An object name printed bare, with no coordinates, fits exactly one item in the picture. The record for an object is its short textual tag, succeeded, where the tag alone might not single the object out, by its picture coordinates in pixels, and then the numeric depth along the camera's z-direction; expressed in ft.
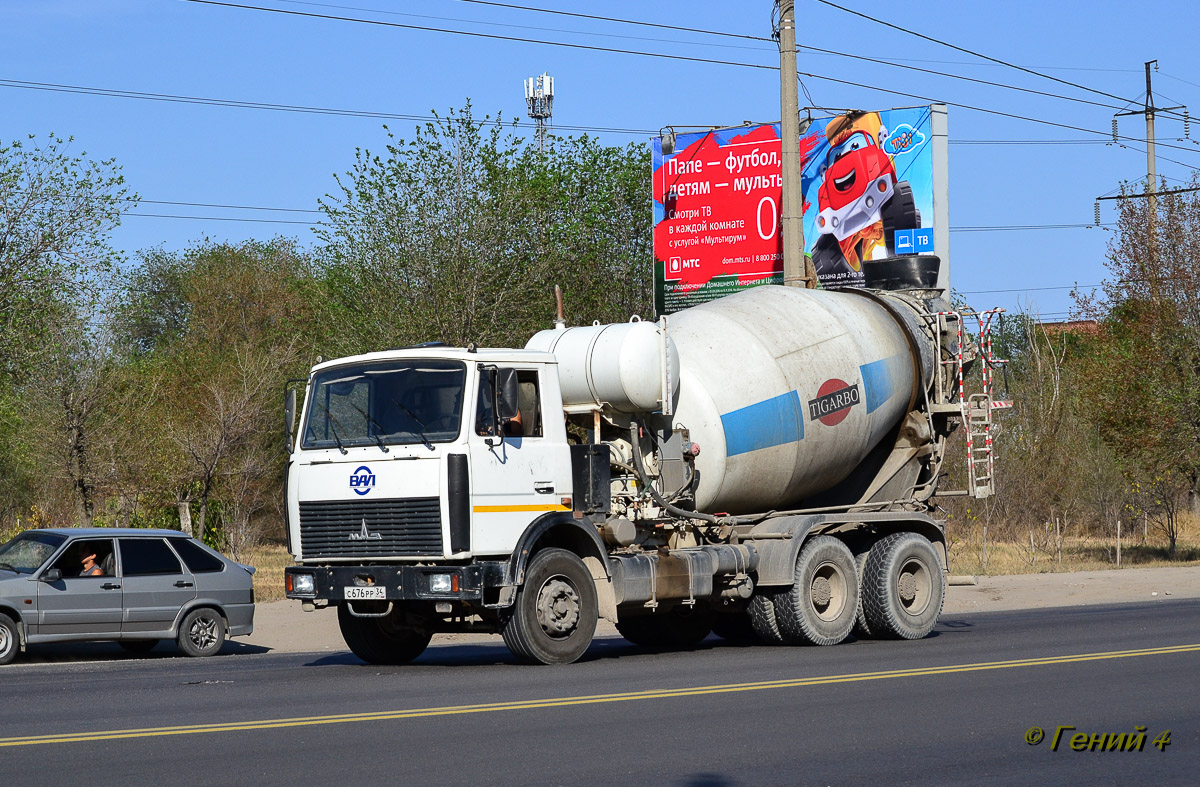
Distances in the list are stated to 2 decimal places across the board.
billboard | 96.84
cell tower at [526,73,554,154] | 248.93
